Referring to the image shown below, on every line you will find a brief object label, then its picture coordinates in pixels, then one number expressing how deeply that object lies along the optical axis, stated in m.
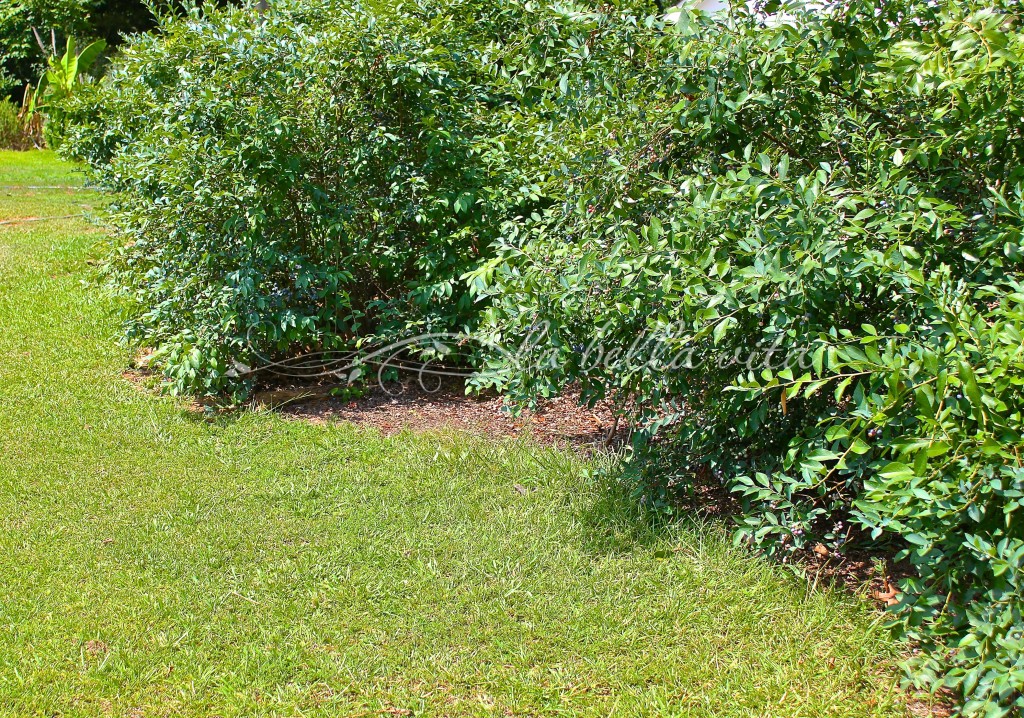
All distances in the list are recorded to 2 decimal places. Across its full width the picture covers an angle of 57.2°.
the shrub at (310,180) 5.38
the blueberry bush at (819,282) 2.86
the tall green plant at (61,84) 8.81
